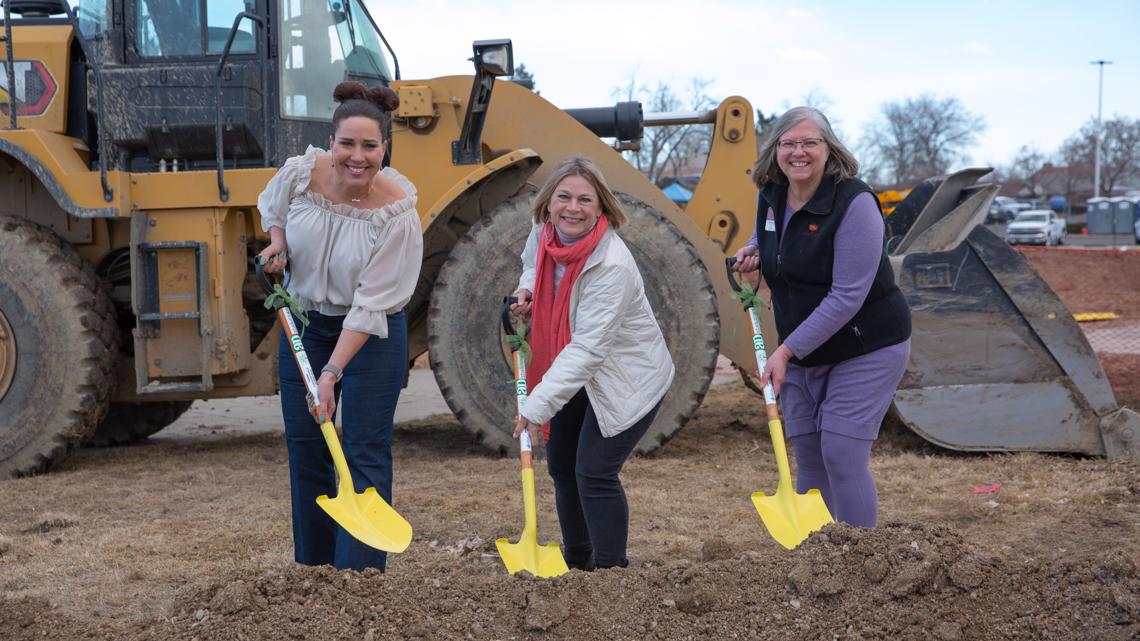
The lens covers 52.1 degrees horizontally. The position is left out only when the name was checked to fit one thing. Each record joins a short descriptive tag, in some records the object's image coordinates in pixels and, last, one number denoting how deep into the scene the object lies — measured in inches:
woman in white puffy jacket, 148.3
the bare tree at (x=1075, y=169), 2640.3
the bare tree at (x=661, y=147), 983.6
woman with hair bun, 147.2
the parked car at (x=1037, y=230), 1395.2
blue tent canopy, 780.6
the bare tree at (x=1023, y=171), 2878.9
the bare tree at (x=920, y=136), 2199.8
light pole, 2210.1
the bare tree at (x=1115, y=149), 2518.6
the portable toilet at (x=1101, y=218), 1604.3
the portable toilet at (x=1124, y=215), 1561.3
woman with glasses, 143.1
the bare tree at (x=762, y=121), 1047.6
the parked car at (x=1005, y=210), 1860.5
